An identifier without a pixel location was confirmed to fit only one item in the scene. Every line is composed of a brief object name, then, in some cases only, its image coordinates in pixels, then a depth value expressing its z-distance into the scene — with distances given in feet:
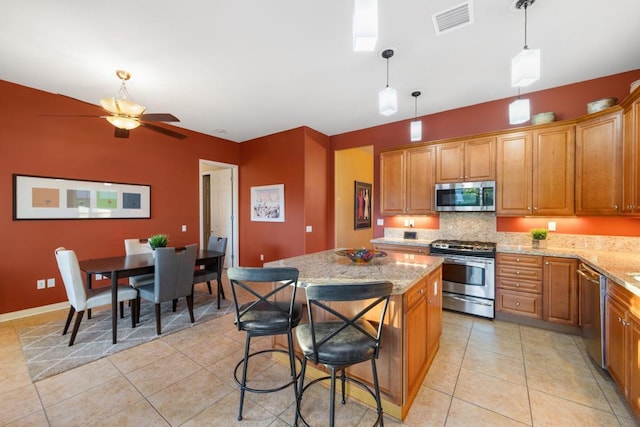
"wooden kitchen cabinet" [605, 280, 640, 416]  5.09
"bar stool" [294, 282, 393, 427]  4.15
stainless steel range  10.14
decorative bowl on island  6.77
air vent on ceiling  6.38
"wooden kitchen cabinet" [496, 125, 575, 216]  9.49
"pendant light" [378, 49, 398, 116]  7.25
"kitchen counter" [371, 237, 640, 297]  5.64
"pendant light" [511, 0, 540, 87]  5.47
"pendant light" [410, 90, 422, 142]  10.27
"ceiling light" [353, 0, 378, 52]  4.31
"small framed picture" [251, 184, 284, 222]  16.28
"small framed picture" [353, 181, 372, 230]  19.69
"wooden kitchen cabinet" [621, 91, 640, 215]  7.59
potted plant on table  10.47
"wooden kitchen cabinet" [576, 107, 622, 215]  8.42
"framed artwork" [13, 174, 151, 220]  10.46
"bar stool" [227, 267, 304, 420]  4.99
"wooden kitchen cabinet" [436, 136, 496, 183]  10.89
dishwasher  6.67
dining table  8.38
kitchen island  5.30
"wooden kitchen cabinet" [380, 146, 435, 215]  12.35
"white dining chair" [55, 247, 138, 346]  8.00
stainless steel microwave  10.83
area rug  7.37
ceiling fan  8.23
